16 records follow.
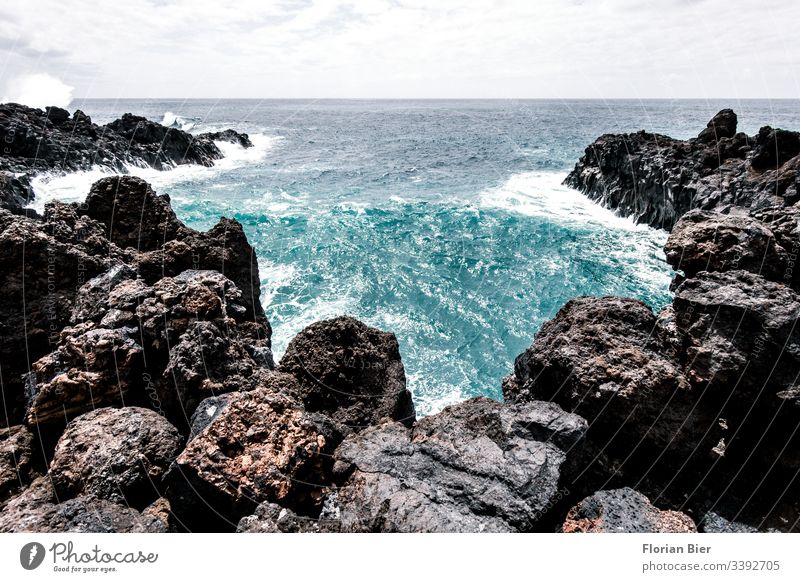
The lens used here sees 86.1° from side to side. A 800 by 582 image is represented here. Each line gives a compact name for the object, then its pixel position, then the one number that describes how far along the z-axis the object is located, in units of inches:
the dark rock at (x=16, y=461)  225.8
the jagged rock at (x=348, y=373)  327.9
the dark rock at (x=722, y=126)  1311.5
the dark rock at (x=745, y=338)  227.3
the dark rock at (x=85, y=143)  1477.6
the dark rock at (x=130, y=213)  447.2
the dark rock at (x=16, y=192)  453.7
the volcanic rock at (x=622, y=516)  185.2
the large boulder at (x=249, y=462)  189.8
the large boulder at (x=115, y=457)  207.9
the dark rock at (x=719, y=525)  207.9
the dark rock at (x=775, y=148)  955.3
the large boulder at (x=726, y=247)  303.0
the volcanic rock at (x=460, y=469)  183.5
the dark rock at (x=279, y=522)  171.0
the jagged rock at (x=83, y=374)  249.0
